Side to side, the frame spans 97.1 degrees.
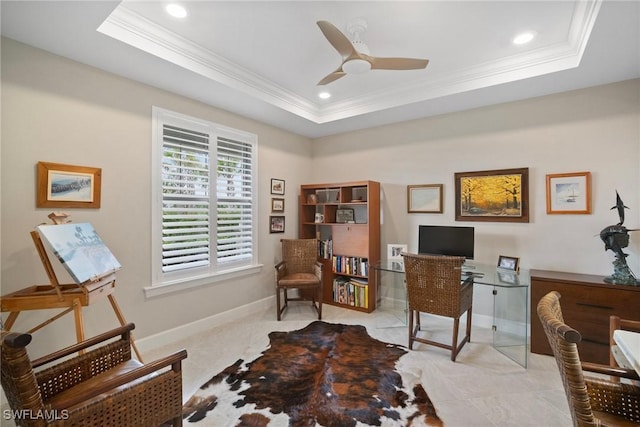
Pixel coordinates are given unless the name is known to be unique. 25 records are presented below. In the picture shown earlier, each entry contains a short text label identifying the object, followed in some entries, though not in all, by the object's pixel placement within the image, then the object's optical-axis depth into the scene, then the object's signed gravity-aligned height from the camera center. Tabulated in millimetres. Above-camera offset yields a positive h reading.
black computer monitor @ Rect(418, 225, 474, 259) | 3303 -266
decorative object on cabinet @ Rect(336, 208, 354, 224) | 4204 +27
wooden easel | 1821 -540
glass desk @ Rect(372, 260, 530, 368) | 2740 -1052
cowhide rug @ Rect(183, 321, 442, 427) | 1895 -1335
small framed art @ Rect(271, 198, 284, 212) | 4242 +190
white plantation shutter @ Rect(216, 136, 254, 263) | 3557 +227
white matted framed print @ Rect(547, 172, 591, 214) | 2930 +276
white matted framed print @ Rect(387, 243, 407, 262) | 3945 -462
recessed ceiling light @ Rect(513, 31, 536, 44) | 2452 +1602
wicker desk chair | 2602 -678
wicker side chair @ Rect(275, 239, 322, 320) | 3902 -650
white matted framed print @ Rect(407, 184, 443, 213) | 3803 +275
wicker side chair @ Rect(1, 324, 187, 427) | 1102 -813
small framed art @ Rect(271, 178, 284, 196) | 4250 +478
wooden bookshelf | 3955 -266
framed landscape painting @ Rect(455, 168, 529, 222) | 3242 +281
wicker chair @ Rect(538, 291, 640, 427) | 1083 -709
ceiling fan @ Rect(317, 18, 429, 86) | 2117 +1290
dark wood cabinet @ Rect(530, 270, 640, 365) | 2412 -767
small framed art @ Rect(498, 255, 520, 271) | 3084 -495
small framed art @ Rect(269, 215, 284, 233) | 4215 -99
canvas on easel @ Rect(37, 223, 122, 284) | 1816 -235
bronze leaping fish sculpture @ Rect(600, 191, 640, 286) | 2484 -269
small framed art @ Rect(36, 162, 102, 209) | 2252 +257
